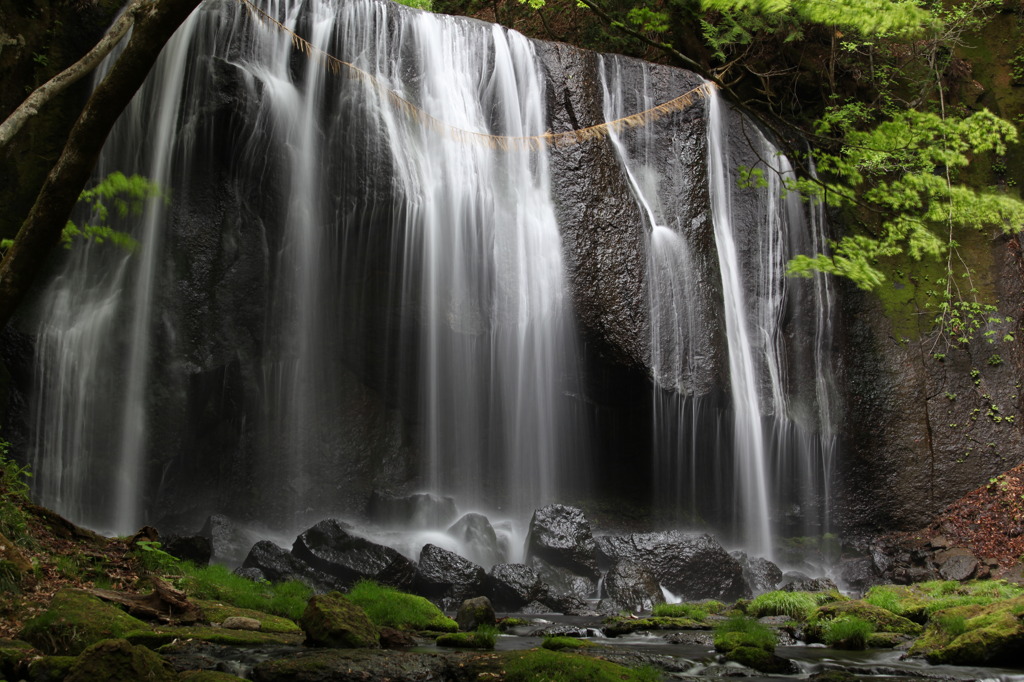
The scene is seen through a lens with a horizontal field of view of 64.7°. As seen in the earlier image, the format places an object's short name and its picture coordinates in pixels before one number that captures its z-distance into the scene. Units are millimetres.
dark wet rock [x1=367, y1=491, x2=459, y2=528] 13164
